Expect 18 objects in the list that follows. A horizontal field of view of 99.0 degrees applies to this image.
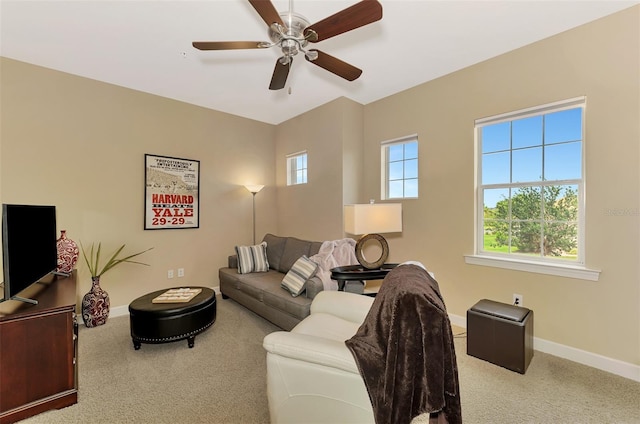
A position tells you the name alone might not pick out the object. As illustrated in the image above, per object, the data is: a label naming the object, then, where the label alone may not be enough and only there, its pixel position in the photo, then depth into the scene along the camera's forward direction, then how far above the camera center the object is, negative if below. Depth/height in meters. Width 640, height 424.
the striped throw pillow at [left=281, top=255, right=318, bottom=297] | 2.73 -0.68
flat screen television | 1.67 -0.27
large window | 2.40 +0.25
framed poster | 3.62 +0.22
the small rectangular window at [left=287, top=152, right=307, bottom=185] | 4.52 +0.69
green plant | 3.13 -0.62
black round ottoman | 2.39 -1.00
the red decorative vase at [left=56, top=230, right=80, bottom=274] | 2.72 -0.46
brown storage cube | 2.14 -1.03
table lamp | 2.57 -0.13
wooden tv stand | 1.63 -0.94
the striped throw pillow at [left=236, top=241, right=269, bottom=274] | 3.66 -0.70
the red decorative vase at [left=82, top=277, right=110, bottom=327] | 2.99 -1.08
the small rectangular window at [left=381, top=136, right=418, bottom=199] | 3.49 +0.54
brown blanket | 1.18 -0.69
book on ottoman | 2.59 -0.87
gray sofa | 2.68 -0.88
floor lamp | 4.35 +0.33
